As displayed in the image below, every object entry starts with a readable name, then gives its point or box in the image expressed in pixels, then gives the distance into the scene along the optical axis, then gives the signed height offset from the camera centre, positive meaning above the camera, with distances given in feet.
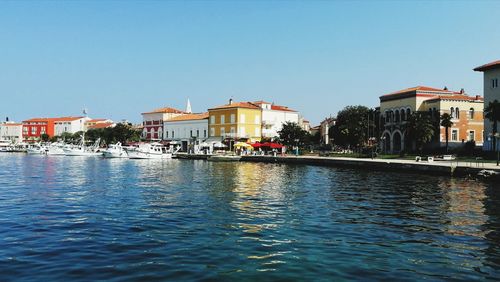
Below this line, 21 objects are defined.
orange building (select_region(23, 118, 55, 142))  574.97 +26.55
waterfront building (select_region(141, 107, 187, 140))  366.43 +23.41
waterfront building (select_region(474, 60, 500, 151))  179.31 +24.50
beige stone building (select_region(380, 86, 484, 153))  209.36 +17.40
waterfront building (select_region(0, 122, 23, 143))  597.93 +22.24
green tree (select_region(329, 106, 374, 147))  241.14 +11.54
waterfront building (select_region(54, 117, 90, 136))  561.02 +29.23
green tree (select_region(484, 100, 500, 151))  160.78 +12.33
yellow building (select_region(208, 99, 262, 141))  294.87 +18.05
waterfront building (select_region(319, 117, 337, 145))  431.51 +17.72
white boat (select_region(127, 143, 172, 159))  255.91 -2.84
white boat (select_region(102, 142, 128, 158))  271.69 -2.38
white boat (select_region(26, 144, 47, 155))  360.50 -1.28
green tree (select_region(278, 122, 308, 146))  275.80 +8.28
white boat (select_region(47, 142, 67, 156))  333.95 -0.47
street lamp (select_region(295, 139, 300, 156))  275.47 +3.39
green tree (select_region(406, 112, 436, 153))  194.59 +8.23
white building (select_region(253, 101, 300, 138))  308.60 +21.01
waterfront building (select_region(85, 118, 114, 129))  525.63 +31.21
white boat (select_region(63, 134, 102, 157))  313.73 -2.57
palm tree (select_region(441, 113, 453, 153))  189.88 +10.65
